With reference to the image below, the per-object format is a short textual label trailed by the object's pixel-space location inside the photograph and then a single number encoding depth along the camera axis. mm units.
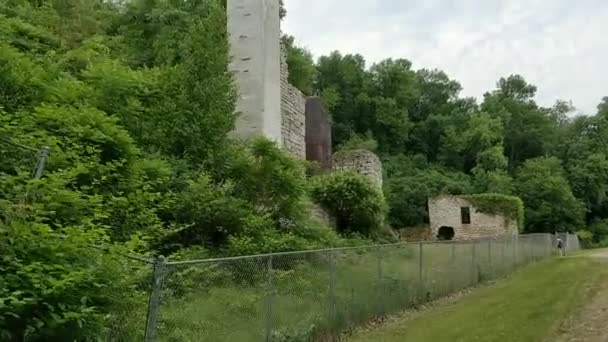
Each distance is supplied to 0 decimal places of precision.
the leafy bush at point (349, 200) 16469
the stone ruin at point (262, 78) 15023
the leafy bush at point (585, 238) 44688
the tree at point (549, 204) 49062
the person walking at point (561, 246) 29108
